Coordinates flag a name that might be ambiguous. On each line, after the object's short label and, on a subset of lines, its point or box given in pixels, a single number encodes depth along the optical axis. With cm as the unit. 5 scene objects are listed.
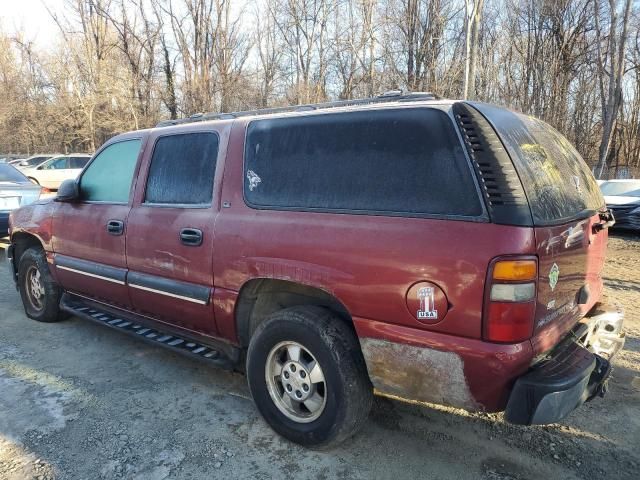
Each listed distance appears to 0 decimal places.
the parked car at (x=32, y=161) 2224
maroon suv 223
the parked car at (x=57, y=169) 1825
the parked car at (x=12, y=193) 843
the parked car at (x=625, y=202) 1100
